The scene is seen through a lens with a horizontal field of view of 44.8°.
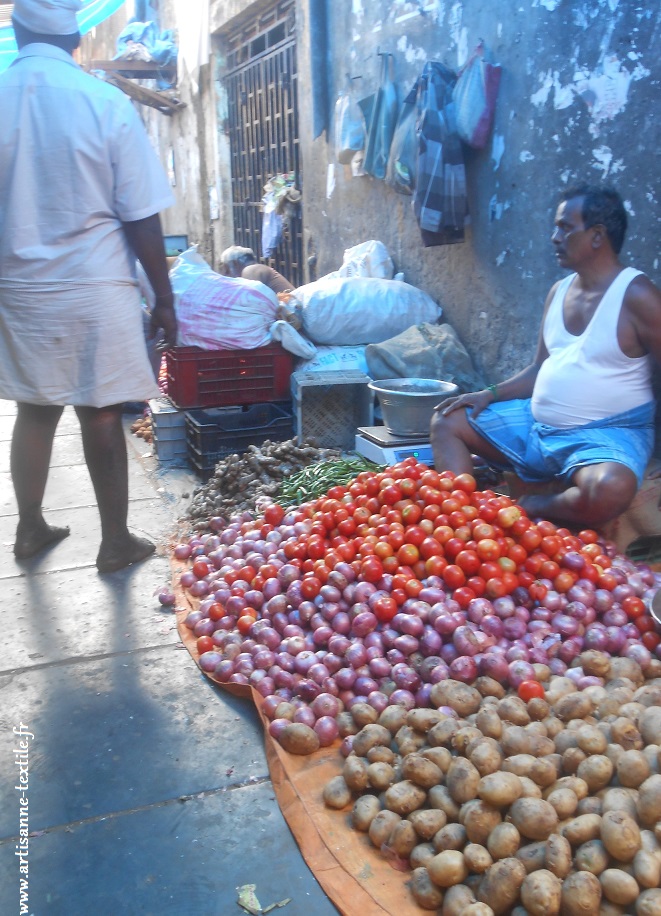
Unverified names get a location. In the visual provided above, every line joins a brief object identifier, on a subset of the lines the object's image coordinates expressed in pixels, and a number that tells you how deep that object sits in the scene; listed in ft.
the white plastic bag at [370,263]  20.15
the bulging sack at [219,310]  16.74
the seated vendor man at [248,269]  23.20
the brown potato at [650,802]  5.60
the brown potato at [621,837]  5.40
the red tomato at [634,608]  9.00
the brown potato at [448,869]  5.80
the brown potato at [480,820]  5.91
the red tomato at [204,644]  9.81
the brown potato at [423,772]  6.51
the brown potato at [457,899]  5.64
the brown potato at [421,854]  6.11
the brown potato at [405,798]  6.48
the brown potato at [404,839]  6.28
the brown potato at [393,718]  7.48
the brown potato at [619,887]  5.24
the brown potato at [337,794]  6.98
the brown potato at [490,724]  6.88
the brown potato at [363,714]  7.79
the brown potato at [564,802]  5.91
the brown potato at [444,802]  6.30
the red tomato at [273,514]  12.10
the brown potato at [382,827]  6.47
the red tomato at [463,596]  8.93
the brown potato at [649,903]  5.05
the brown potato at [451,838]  6.01
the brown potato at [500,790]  5.95
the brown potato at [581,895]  5.26
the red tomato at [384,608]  8.86
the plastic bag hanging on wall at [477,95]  15.37
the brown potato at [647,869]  5.24
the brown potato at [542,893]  5.31
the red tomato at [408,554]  9.52
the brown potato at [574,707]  7.13
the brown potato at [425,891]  5.88
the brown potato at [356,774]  6.93
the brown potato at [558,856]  5.48
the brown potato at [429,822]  6.21
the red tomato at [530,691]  7.55
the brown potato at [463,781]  6.20
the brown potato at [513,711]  7.12
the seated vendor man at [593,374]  10.75
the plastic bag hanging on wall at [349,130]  20.70
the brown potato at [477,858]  5.73
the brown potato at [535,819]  5.74
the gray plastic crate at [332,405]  17.02
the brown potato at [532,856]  5.60
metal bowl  14.33
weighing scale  14.34
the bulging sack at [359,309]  18.21
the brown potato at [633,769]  5.98
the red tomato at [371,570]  9.37
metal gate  27.37
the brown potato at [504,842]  5.72
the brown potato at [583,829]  5.67
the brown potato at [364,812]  6.67
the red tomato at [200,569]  11.59
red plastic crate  16.98
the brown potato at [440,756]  6.63
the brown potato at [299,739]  7.60
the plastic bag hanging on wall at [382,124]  18.86
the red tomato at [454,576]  9.14
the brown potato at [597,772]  6.14
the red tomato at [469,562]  9.19
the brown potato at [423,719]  7.13
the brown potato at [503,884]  5.49
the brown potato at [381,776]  6.82
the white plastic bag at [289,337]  17.47
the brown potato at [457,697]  7.45
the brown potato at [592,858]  5.47
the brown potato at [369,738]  7.25
